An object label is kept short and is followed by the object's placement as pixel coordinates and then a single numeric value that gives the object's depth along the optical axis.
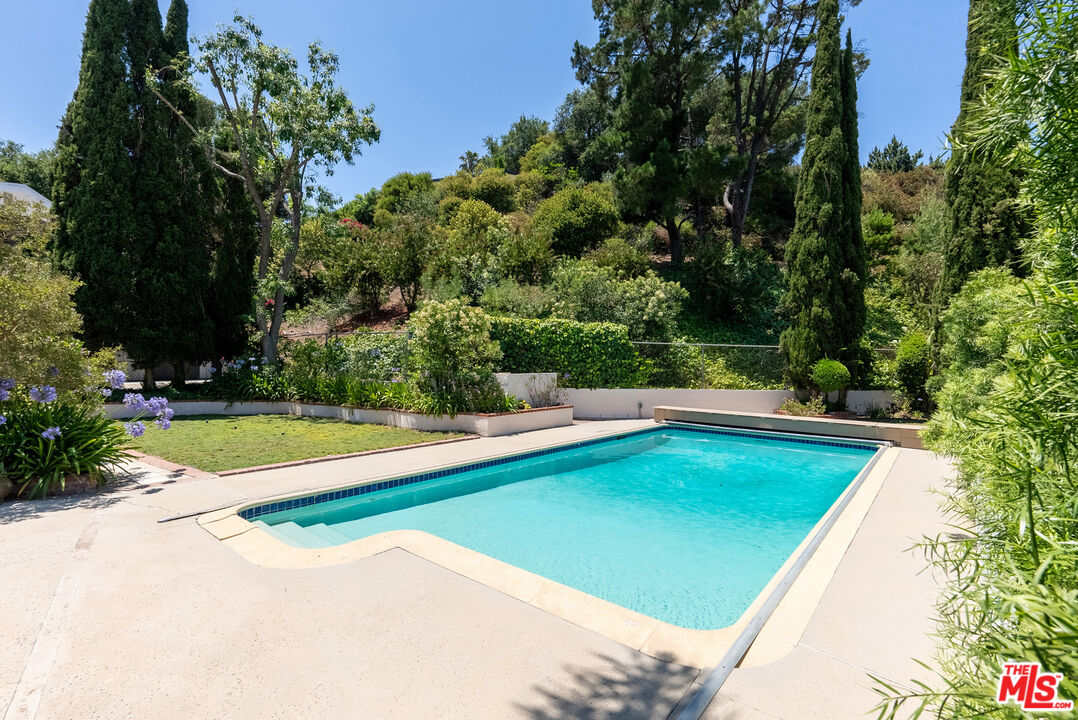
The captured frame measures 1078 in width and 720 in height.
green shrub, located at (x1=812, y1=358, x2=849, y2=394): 12.05
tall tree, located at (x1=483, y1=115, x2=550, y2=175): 43.59
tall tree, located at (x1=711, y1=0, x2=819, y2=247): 17.70
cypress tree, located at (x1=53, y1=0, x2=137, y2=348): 11.87
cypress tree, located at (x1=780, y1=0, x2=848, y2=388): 12.46
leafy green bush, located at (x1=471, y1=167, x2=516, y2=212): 29.32
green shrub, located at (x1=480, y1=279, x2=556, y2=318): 14.47
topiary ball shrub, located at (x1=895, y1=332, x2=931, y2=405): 10.98
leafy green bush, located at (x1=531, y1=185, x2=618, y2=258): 19.80
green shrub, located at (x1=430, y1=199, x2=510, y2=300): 16.66
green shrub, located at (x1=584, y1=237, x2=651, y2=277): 17.23
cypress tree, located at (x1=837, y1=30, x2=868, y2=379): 12.76
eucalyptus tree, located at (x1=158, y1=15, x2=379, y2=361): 12.91
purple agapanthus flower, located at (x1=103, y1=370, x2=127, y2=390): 6.35
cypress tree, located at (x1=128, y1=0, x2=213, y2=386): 12.44
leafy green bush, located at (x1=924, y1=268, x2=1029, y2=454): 4.32
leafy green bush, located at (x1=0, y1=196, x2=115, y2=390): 5.32
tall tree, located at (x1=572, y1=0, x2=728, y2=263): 17.59
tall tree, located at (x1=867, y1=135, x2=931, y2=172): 35.75
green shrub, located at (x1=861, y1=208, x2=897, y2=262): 20.56
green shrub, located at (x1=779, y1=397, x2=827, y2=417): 12.56
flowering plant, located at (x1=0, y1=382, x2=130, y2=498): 5.11
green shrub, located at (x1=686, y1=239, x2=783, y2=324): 17.41
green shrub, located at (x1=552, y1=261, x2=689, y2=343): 14.38
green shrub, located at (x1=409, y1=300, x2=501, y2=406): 10.01
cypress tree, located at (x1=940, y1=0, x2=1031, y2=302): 8.45
